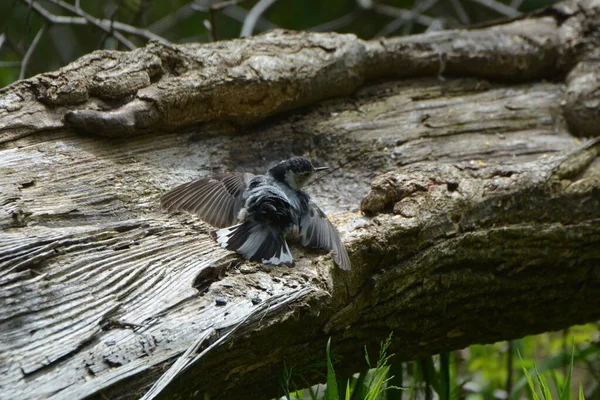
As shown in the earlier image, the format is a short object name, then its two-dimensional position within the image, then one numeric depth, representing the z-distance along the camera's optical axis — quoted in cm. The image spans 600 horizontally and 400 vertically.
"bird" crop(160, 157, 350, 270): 525
